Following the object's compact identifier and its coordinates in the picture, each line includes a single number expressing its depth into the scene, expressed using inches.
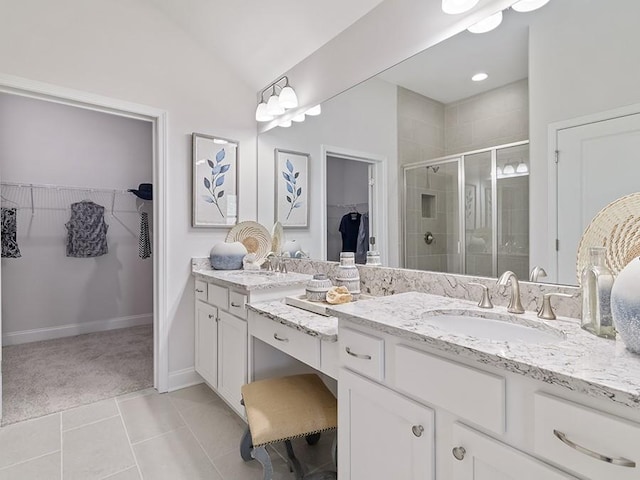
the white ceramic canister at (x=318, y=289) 70.6
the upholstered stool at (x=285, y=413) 56.1
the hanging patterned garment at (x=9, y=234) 129.0
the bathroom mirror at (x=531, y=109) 44.8
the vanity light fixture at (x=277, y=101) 96.3
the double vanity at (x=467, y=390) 27.0
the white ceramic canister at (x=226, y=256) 104.0
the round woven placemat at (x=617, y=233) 40.5
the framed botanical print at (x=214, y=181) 105.3
